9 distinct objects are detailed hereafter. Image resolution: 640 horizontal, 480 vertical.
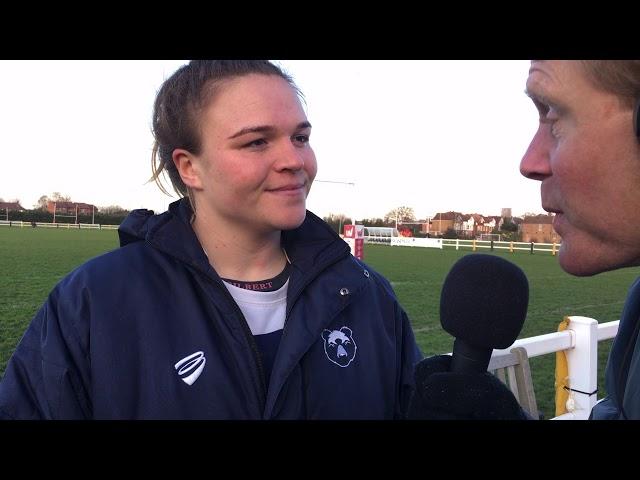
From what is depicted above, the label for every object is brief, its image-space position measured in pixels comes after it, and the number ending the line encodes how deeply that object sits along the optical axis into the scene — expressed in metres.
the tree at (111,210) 72.09
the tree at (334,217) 45.79
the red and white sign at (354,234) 14.90
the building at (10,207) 73.81
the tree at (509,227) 55.69
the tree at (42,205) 75.90
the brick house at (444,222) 73.19
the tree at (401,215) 71.81
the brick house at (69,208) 75.69
